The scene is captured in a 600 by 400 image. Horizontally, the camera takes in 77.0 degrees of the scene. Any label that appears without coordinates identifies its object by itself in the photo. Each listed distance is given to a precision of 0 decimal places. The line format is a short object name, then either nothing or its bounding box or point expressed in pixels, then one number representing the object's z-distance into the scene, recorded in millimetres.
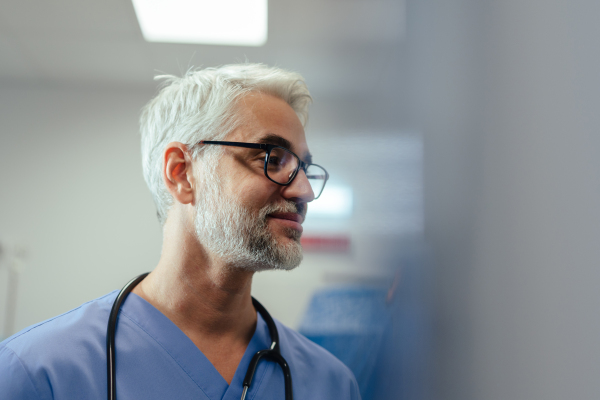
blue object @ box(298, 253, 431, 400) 712
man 638
